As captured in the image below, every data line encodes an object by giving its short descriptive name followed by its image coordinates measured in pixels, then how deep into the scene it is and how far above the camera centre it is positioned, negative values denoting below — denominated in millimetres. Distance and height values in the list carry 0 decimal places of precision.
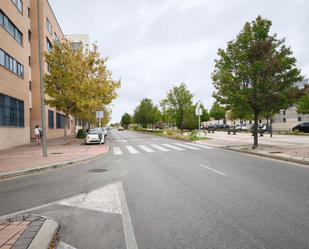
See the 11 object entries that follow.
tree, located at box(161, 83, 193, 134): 39094 +3484
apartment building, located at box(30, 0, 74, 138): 31297 +8452
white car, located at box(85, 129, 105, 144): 24422 -1002
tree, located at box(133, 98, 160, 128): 59781 +3178
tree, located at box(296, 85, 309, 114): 49775 +2997
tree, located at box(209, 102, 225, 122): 87462 +3847
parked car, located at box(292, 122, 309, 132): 37438 -622
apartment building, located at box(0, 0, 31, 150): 20344 +4720
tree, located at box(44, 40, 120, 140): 22703 +4290
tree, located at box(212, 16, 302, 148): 16844 +3374
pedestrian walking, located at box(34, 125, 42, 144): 25184 -455
